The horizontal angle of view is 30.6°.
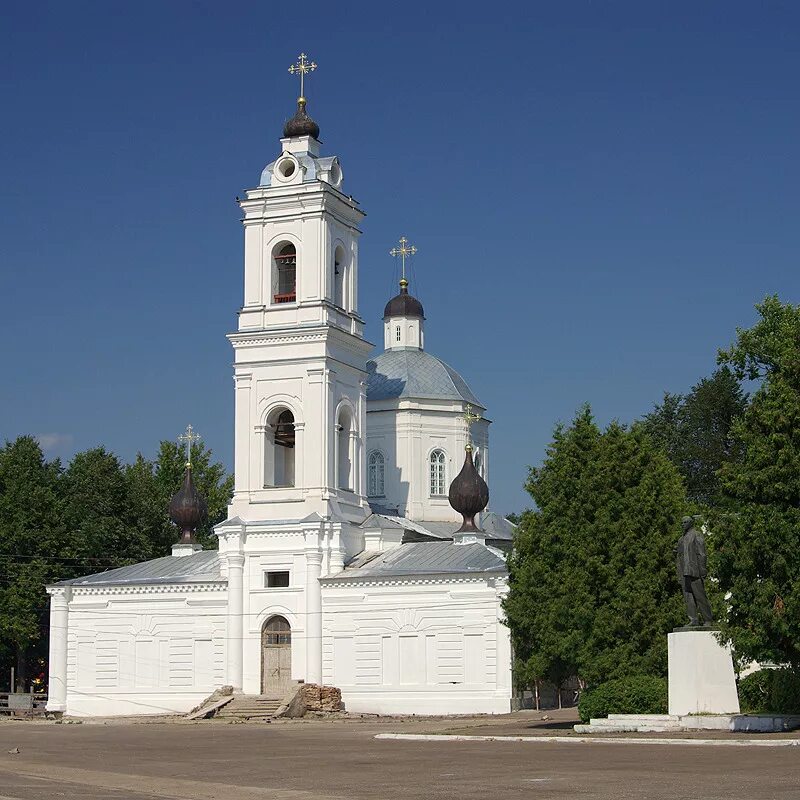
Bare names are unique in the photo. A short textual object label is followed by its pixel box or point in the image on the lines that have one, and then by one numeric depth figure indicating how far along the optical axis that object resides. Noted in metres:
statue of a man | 28.31
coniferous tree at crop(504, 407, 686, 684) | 32.91
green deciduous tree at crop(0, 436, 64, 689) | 57.41
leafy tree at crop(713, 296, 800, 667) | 26.02
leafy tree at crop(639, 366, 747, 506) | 54.75
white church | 45.25
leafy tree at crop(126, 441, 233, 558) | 65.69
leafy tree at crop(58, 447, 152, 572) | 62.09
